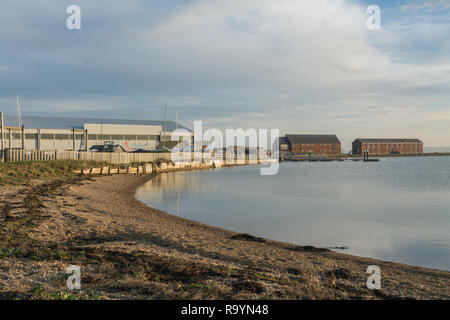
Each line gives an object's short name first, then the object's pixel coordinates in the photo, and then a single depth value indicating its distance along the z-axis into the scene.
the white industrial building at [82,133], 67.69
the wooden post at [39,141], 67.12
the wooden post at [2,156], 34.81
